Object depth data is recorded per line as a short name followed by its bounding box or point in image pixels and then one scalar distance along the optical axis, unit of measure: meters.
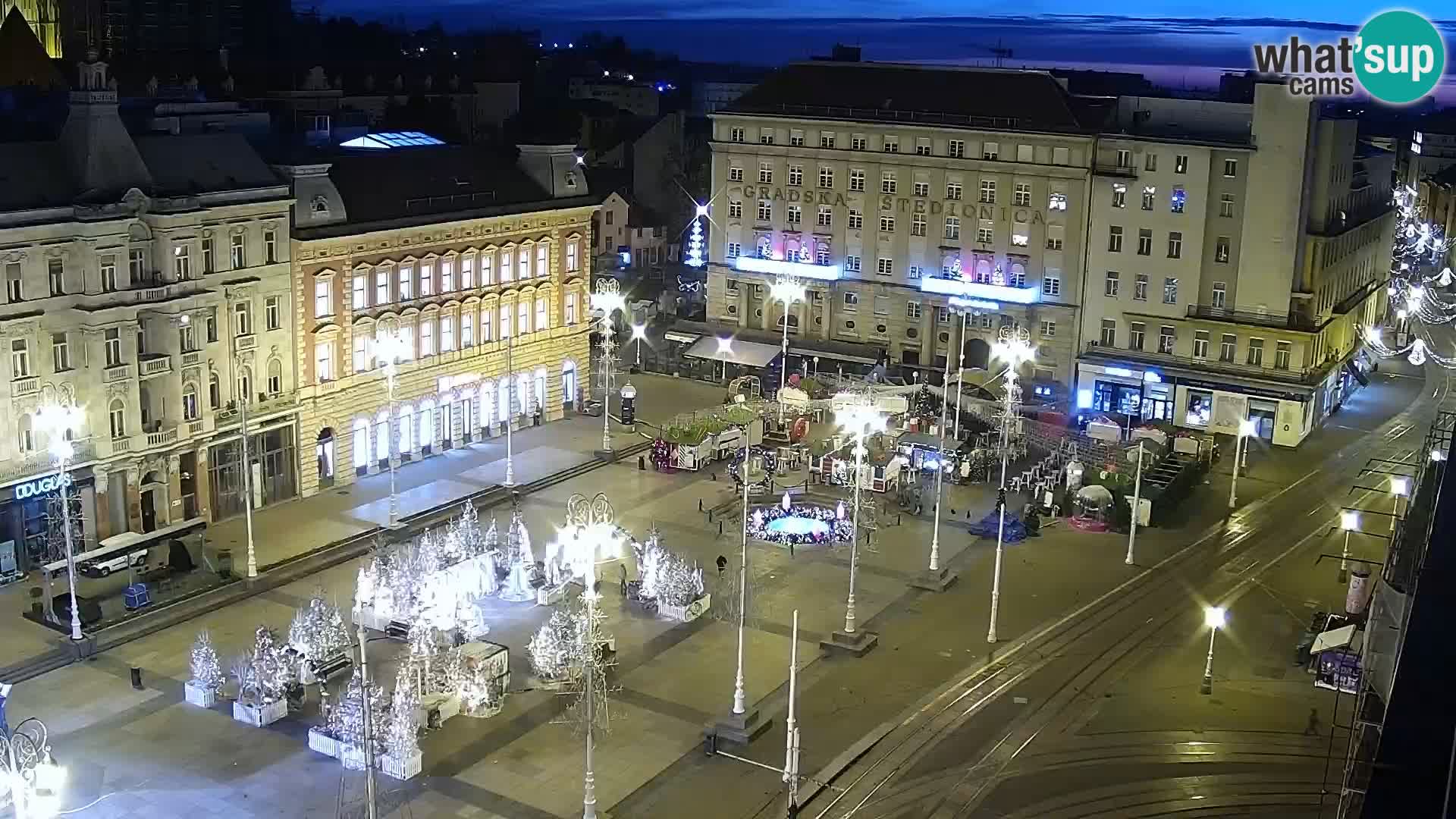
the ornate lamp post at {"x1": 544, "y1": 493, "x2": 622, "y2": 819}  36.56
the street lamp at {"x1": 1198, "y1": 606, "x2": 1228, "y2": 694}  47.12
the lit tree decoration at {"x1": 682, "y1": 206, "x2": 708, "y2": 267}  114.69
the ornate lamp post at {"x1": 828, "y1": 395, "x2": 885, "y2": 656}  49.97
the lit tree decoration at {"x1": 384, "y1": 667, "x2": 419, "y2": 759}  40.06
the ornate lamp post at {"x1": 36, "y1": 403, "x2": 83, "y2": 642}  47.50
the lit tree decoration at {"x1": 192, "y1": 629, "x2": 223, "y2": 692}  44.03
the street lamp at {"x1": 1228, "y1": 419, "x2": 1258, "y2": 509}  68.25
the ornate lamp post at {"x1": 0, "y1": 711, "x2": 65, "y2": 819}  32.50
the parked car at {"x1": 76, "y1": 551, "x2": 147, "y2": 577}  51.88
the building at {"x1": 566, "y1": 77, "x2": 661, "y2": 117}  165.12
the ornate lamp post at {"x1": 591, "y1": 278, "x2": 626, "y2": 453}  73.75
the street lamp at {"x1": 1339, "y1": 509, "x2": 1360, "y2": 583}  53.31
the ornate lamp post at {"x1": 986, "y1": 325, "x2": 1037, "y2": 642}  68.23
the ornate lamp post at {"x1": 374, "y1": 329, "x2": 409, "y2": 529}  60.96
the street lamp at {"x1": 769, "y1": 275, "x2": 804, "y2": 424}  81.49
